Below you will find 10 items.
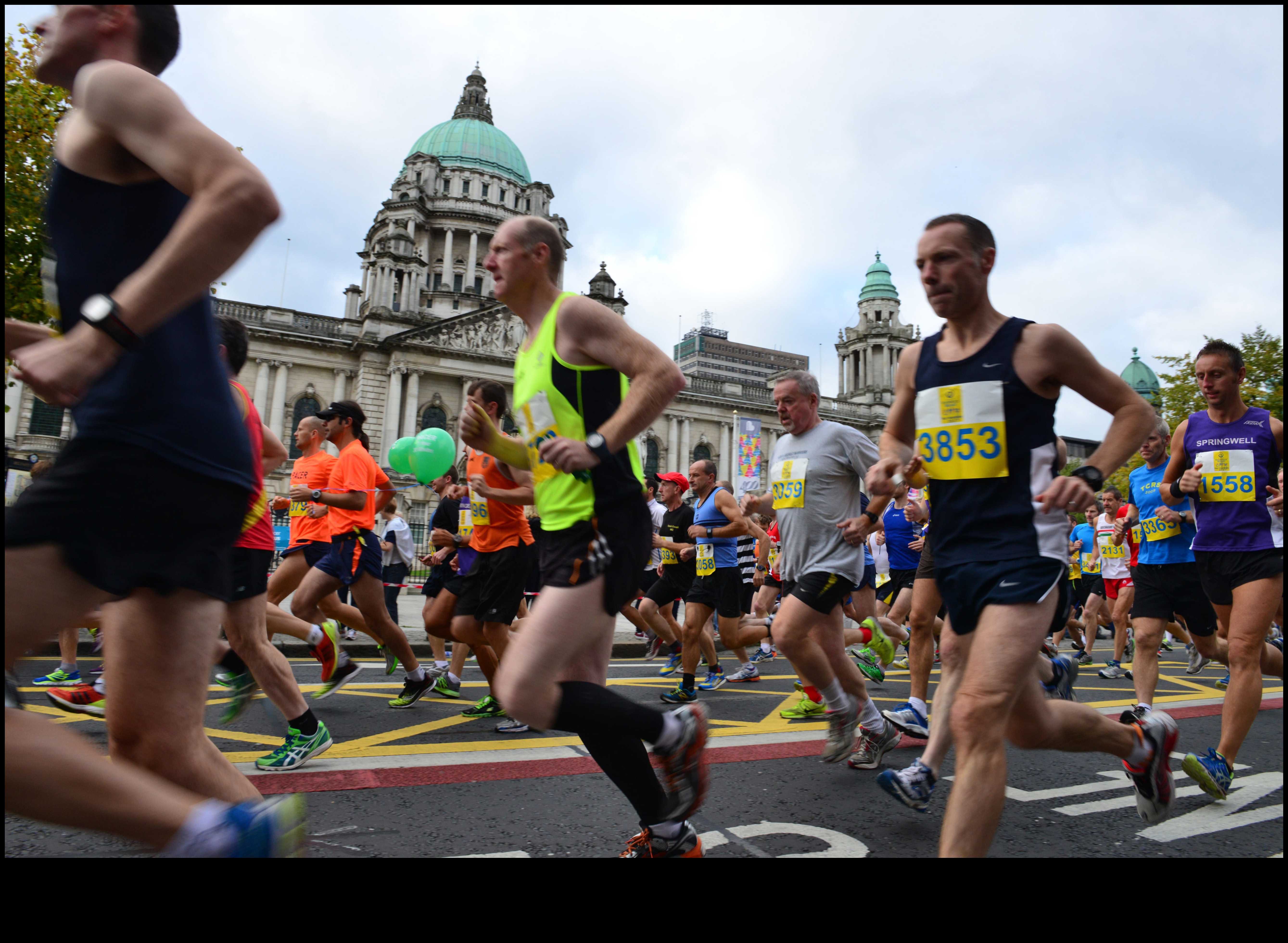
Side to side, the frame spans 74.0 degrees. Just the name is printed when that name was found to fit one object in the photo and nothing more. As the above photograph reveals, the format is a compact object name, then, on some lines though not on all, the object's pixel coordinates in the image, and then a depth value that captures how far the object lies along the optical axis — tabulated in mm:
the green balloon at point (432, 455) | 8555
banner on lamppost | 32625
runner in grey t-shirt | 4488
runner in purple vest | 4414
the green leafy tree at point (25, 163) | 14320
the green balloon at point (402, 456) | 8805
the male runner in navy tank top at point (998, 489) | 2457
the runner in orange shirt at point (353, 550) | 6074
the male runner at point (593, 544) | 2525
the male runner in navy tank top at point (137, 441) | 1576
